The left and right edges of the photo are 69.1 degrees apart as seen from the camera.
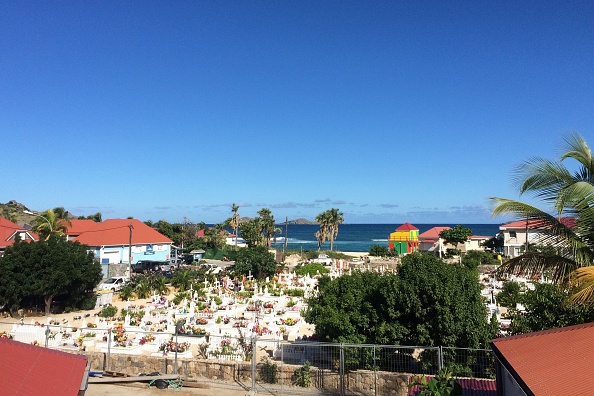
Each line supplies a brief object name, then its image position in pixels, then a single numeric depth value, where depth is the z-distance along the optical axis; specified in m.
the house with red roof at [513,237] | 50.16
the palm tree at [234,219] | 66.25
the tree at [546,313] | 10.76
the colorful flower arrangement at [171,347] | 14.94
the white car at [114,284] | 31.01
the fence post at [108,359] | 14.01
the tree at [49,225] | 39.31
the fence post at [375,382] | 11.61
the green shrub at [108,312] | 22.36
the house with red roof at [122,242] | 43.56
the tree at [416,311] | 11.52
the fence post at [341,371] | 11.71
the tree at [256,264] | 35.25
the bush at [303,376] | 12.20
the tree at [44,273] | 21.92
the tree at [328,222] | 73.31
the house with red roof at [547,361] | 5.82
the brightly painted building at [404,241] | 58.75
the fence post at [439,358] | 10.84
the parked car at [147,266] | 39.84
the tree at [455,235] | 52.09
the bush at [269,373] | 12.62
